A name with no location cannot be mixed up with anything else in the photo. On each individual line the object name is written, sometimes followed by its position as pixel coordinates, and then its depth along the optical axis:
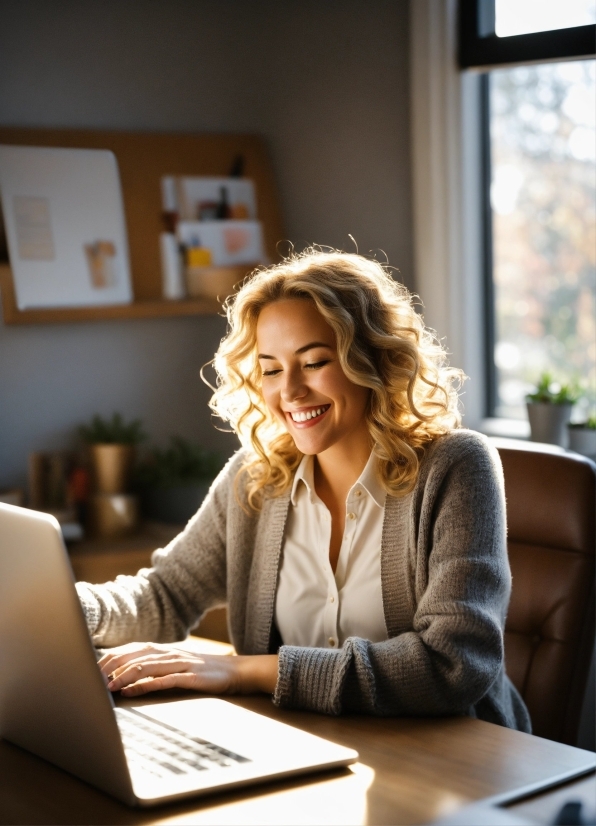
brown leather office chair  1.77
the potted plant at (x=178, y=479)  3.09
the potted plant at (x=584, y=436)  2.67
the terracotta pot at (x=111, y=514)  3.01
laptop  1.05
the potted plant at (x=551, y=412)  2.77
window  2.84
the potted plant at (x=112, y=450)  3.05
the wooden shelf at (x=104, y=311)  2.89
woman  1.43
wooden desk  1.05
